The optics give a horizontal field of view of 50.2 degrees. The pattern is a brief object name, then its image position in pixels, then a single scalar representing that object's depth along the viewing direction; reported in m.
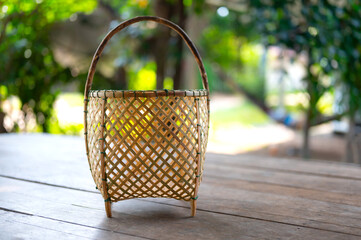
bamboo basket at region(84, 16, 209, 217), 1.00
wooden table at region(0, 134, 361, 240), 1.00
